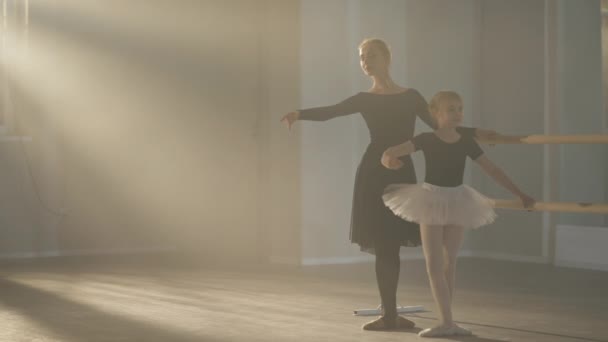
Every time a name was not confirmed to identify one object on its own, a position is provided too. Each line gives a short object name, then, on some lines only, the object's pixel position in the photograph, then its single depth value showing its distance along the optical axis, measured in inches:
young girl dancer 267.4
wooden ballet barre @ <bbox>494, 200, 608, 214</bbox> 268.4
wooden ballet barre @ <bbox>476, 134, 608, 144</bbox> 274.6
